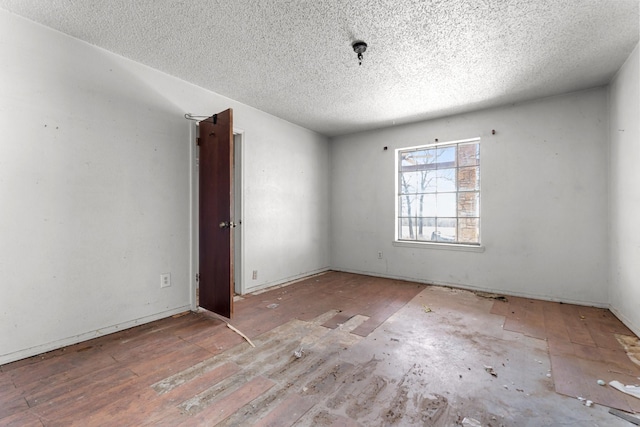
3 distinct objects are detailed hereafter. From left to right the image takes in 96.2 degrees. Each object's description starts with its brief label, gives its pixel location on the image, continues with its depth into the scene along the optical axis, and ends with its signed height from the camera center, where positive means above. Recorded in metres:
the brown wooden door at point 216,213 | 2.80 -0.01
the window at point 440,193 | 4.19 +0.29
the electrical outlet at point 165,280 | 2.93 -0.70
